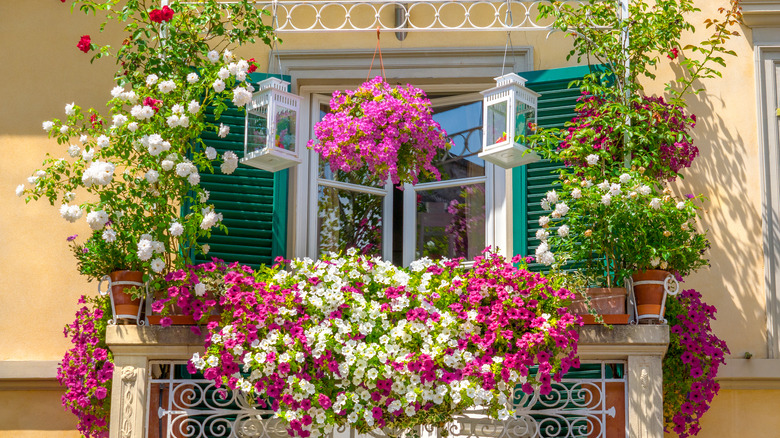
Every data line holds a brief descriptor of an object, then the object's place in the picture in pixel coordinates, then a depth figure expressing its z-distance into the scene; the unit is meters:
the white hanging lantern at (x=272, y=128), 6.28
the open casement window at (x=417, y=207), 7.25
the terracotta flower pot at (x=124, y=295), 5.94
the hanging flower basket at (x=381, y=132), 6.21
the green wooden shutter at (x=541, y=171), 6.84
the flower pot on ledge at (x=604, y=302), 5.86
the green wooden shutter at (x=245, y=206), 6.85
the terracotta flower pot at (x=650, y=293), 5.89
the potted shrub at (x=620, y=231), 5.94
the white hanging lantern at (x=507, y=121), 6.22
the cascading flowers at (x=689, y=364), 6.05
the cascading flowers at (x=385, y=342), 5.45
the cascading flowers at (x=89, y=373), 6.11
